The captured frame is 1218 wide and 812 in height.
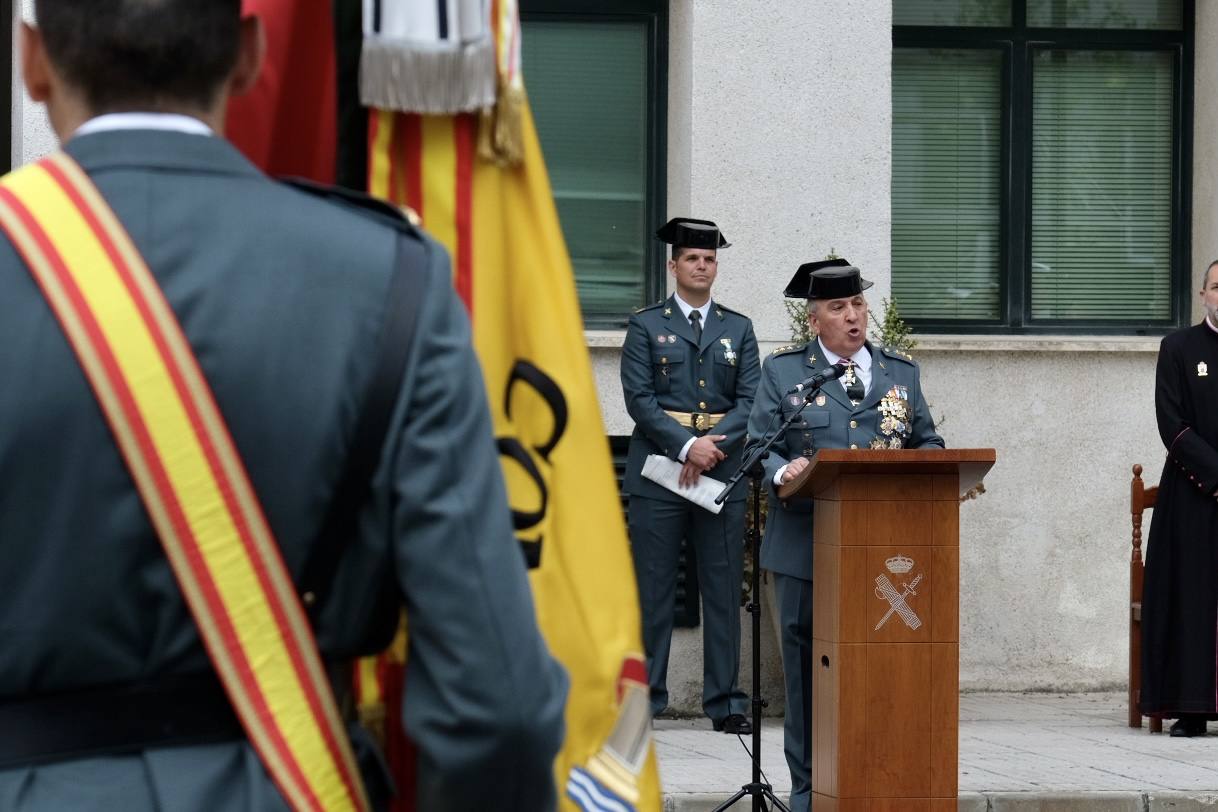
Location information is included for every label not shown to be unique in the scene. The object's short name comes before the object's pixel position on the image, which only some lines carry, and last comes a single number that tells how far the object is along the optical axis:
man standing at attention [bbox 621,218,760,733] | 19.95
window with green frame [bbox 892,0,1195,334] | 23.78
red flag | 5.83
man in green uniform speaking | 15.37
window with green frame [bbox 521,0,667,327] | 22.81
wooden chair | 20.45
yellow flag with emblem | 5.72
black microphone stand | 14.48
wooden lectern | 13.83
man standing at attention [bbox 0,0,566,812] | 3.96
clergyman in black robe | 19.97
